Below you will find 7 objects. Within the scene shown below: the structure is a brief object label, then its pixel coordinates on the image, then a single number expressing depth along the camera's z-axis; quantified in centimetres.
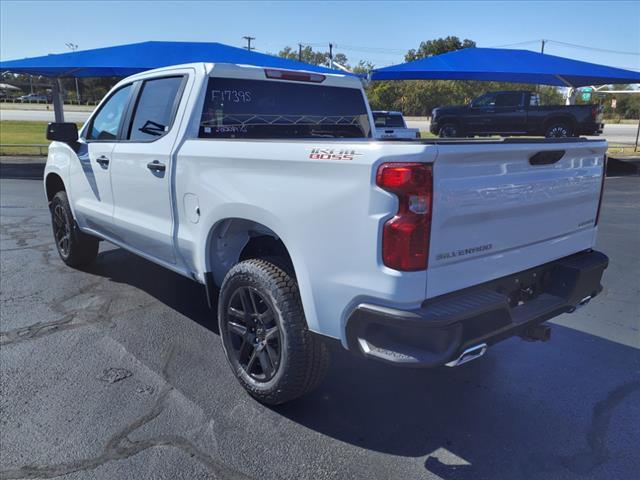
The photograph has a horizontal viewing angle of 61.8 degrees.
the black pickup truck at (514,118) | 1872
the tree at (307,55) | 7494
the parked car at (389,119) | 1653
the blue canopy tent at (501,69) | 1543
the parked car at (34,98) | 8275
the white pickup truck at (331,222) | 237
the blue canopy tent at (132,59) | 1380
